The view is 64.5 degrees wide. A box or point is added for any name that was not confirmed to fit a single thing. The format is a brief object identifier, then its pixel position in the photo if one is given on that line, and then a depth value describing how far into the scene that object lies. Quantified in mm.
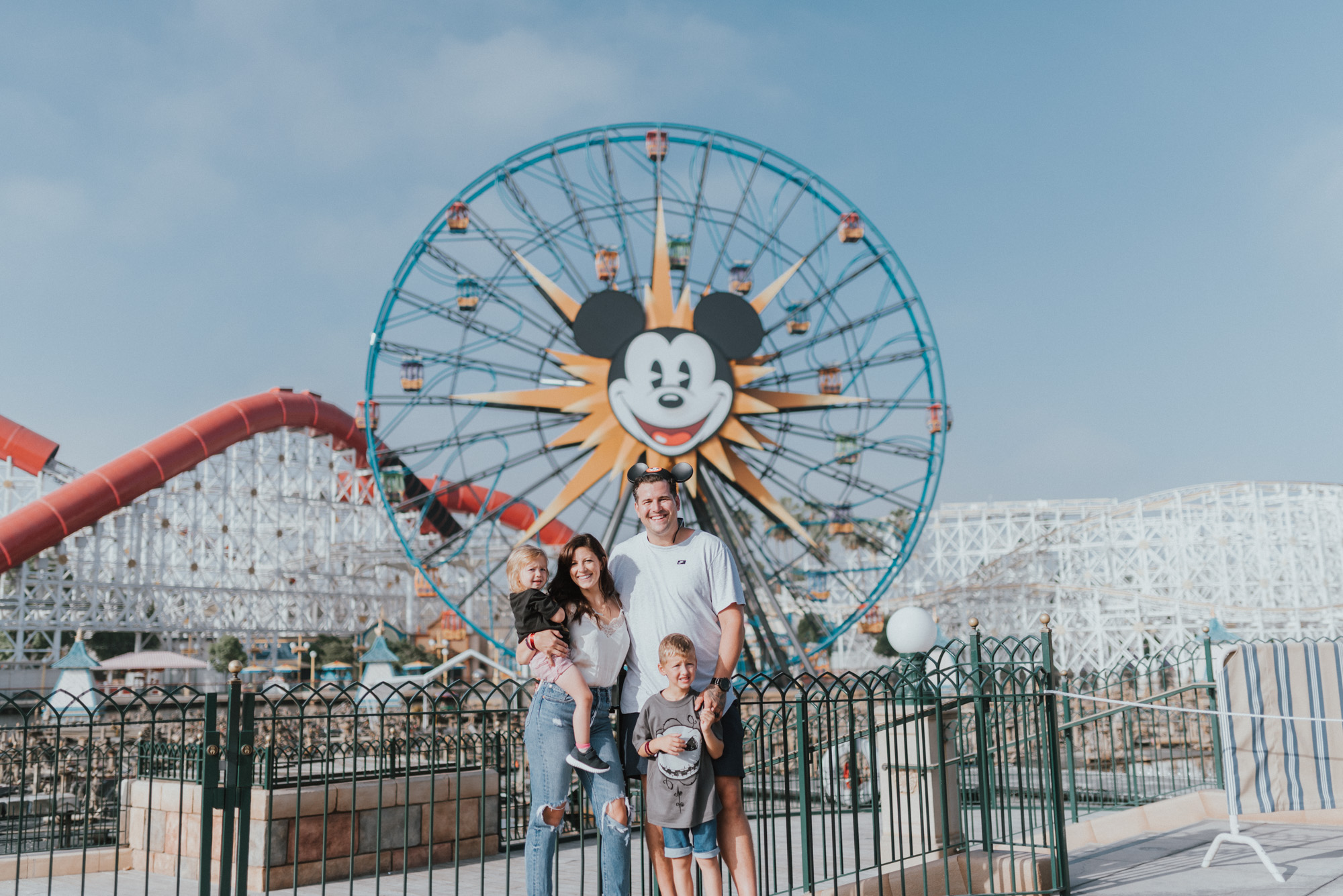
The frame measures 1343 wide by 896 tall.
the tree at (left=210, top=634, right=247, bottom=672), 36938
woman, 4168
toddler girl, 4090
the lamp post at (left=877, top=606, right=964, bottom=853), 5855
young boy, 4066
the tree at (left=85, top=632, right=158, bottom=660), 43094
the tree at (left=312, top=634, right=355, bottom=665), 41062
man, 4219
